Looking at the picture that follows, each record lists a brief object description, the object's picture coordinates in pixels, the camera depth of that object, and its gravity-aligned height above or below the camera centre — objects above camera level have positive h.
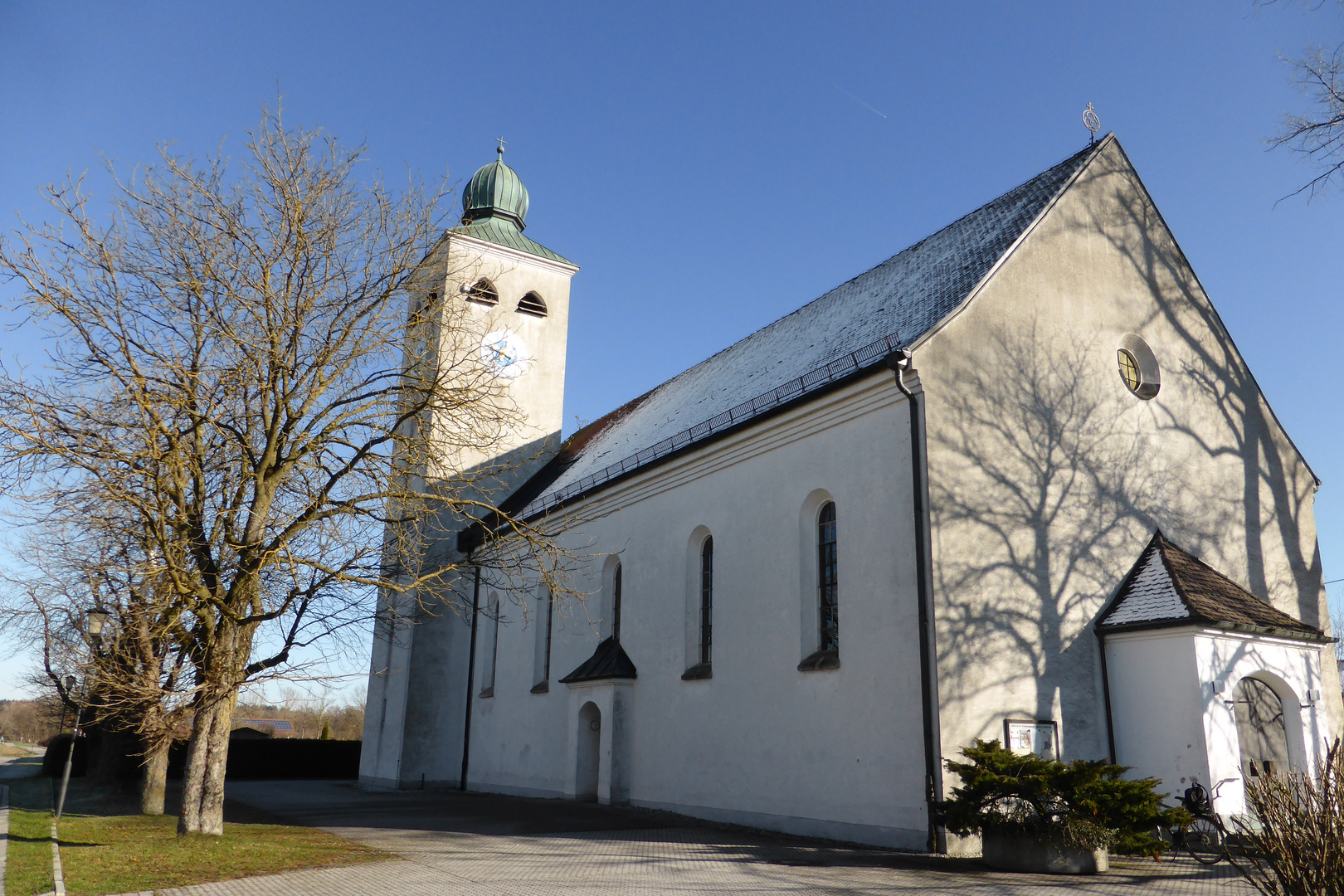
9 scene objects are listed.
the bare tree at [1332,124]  11.03 +6.78
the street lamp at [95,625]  14.79 +0.99
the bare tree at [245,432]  11.64 +3.36
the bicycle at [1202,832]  11.15 -1.30
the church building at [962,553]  12.77 +2.51
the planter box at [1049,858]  10.18 -1.43
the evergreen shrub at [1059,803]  9.99 -0.87
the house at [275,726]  72.47 -2.38
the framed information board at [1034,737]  12.61 -0.24
